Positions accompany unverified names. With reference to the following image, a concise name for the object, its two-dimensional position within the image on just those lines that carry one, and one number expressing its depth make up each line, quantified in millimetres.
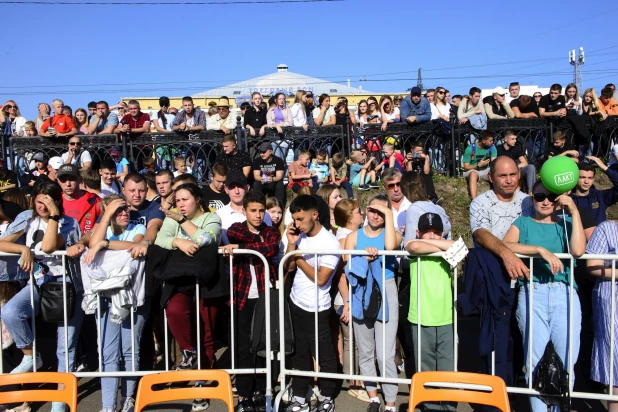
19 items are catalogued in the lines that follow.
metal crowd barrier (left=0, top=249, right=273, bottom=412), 4527
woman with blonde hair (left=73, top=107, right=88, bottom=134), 10202
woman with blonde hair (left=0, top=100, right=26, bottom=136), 10242
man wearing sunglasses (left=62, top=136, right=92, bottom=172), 9242
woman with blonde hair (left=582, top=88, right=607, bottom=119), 10881
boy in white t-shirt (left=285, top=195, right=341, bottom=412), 4660
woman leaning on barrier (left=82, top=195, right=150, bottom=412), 4527
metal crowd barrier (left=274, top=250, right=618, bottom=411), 4039
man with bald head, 4258
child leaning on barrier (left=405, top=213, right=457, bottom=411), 4379
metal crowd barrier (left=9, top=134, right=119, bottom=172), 9555
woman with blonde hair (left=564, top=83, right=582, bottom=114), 11461
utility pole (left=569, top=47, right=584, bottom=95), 44156
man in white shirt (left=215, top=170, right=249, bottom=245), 5613
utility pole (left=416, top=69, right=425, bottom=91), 59375
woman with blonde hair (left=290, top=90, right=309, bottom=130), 10703
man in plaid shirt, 4719
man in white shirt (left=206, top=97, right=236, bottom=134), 9914
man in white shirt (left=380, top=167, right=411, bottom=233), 5730
